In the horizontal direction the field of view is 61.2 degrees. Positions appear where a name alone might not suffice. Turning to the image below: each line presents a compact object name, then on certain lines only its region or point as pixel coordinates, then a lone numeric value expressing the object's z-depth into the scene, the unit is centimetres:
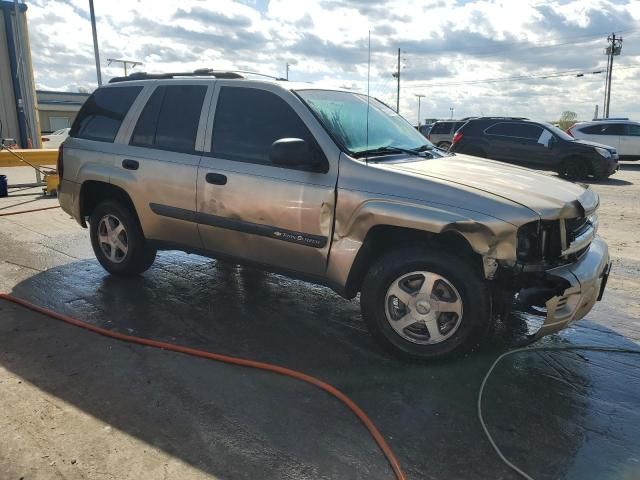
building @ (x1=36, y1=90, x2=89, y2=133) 5006
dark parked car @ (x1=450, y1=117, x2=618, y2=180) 1445
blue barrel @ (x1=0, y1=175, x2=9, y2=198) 1066
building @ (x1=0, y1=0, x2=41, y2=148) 1719
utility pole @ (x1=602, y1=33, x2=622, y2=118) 5441
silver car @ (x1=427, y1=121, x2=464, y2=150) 2141
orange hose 271
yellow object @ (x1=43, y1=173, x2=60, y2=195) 1065
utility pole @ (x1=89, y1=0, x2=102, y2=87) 2015
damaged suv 330
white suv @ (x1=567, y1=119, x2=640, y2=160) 1938
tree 7300
